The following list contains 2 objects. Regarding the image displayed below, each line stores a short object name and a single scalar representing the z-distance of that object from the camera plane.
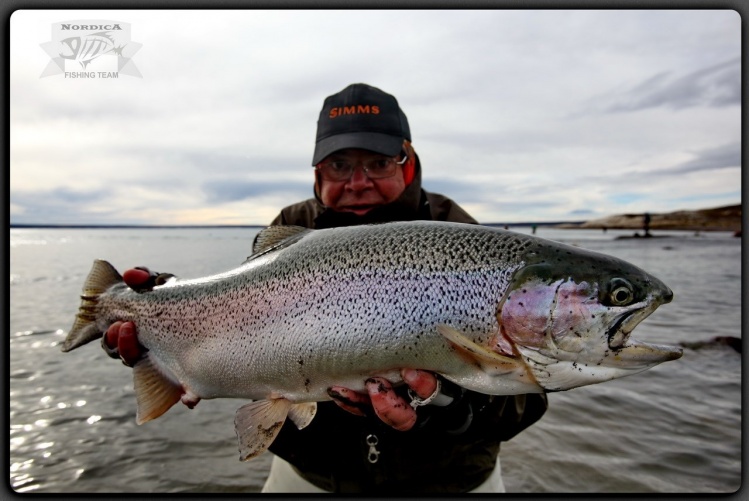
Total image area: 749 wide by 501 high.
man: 0.62
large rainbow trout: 0.52
